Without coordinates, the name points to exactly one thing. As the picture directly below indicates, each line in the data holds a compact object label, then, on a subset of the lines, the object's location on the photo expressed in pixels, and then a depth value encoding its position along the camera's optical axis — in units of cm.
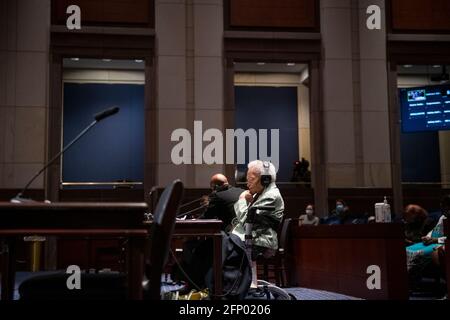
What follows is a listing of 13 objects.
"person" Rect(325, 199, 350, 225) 864
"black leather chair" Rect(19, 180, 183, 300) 259
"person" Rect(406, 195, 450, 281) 595
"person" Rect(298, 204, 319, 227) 941
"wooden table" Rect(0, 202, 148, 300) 272
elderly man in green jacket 495
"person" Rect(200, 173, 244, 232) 584
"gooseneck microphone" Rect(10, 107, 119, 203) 303
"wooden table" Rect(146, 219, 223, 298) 466
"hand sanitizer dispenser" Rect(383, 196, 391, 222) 570
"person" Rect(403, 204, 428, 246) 669
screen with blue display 912
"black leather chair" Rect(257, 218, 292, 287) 698
